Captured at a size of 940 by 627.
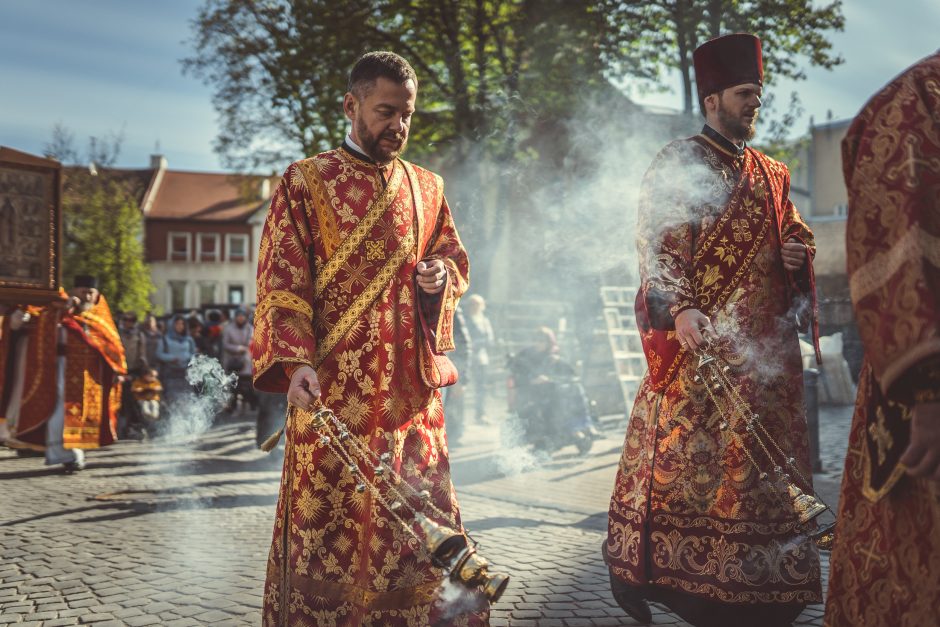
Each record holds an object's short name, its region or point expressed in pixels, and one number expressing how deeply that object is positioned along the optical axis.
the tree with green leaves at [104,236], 33.03
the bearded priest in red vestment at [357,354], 2.77
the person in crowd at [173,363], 12.90
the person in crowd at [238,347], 12.28
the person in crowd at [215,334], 15.55
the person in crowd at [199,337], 15.70
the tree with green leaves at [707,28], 13.99
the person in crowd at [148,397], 12.01
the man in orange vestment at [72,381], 8.05
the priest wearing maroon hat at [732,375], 3.16
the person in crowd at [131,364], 12.12
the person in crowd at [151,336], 13.35
